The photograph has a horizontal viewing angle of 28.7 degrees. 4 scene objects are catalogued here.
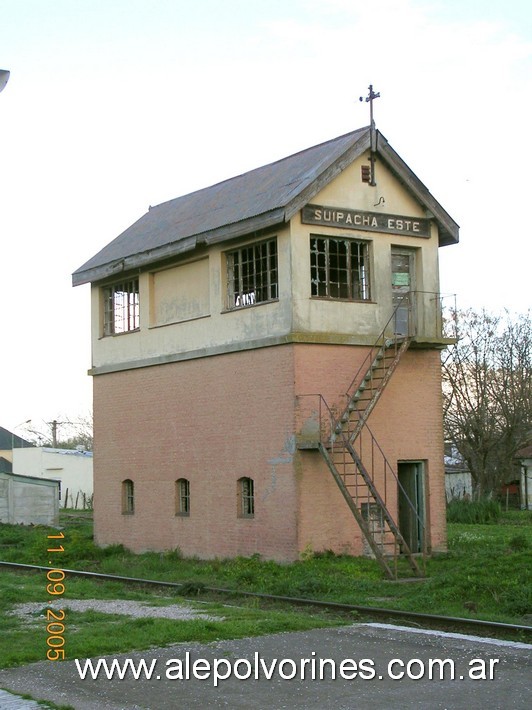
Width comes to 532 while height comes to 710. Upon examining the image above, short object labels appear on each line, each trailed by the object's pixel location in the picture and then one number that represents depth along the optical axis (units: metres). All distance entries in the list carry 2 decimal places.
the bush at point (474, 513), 35.06
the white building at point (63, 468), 61.47
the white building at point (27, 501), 38.69
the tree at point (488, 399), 46.09
